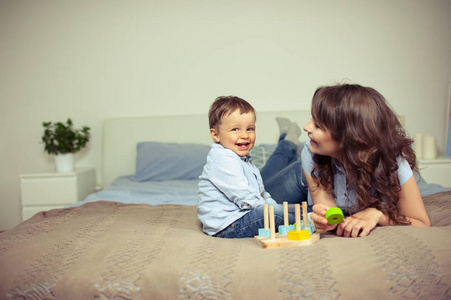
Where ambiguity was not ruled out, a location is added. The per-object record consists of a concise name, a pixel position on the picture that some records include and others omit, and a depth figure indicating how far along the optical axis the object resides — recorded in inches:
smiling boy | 60.5
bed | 43.5
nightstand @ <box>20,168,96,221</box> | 134.6
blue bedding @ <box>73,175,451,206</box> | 100.0
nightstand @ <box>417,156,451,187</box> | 133.3
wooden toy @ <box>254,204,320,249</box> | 50.8
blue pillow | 131.9
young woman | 56.2
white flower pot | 143.3
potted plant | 141.7
